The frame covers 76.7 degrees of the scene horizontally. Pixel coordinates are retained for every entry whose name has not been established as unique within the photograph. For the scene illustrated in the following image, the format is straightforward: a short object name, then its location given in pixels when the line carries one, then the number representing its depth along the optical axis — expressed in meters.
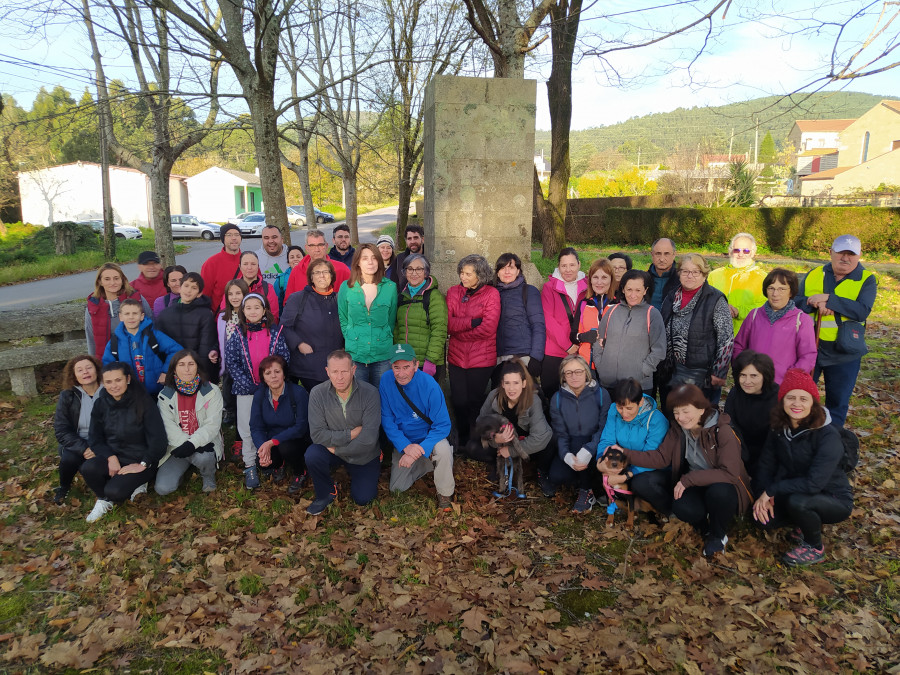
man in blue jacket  4.65
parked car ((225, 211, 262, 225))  39.03
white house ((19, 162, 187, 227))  40.16
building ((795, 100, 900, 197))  40.94
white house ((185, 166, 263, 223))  51.16
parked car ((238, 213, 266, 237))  37.69
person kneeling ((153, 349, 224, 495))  4.83
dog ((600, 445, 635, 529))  4.27
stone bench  7.00
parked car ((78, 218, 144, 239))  33.44
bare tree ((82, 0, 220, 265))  10.99
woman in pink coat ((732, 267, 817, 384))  4.51
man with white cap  4.74
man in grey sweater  4.58
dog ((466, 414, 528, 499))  4.64
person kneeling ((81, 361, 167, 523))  4.52
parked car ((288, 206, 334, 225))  44.94
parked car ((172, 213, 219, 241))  35.56
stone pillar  6.04
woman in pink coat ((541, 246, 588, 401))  5.20
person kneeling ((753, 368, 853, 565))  3.75
